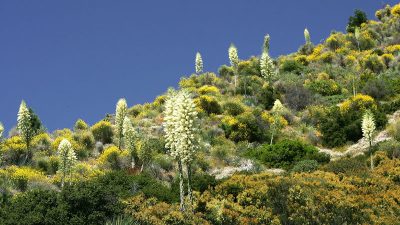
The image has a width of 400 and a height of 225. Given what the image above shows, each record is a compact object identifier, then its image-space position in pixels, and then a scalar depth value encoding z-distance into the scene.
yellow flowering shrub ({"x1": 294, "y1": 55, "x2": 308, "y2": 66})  50.47
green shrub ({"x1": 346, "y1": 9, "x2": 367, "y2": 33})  60.38
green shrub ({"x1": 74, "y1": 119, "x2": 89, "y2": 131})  34.91
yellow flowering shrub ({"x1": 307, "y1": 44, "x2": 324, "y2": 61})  50.68
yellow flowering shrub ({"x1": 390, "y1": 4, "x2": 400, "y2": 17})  60.03
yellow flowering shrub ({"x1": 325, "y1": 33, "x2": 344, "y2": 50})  53.22
